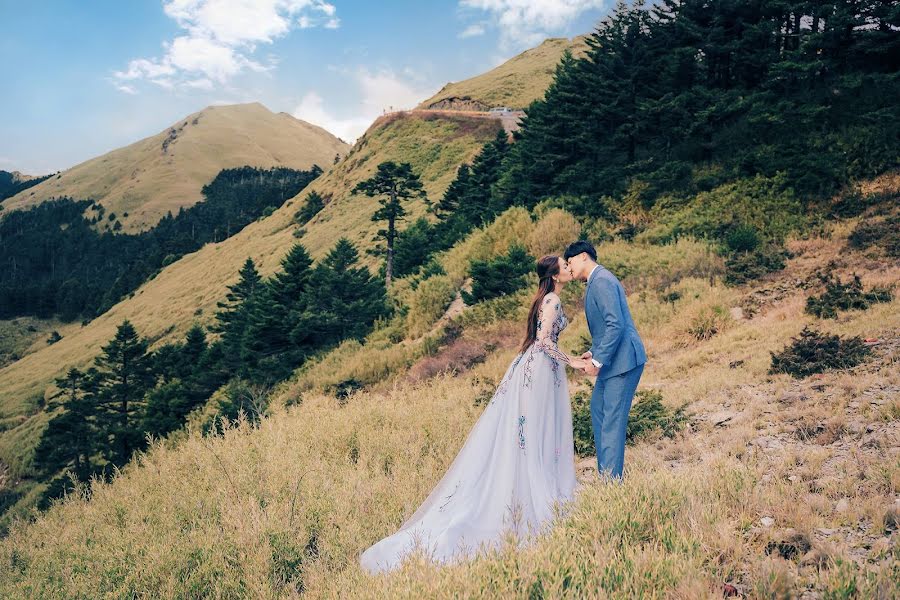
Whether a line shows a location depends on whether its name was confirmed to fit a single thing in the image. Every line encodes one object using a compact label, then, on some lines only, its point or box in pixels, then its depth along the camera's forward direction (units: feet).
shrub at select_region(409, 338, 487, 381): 40.73
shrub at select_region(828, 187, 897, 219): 43.68
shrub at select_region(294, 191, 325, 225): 200.95
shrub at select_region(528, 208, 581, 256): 58.03
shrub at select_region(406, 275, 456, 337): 58.23
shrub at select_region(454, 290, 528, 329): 47.47
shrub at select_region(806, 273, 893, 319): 29.43
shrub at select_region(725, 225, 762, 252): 45.21
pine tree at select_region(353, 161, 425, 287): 105.50
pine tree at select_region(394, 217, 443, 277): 93.15
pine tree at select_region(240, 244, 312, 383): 71.68
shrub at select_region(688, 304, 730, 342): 33.24
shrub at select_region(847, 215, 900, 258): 36.70
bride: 12.79
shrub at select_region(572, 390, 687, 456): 20.62
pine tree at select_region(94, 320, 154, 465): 114.52
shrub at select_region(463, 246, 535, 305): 52.47
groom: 13.66
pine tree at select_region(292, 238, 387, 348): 68.03
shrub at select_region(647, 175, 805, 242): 47.80
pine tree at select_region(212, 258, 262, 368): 92.27
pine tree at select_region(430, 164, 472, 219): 113.70
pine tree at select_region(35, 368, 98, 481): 113.91
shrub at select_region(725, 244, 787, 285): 39.51
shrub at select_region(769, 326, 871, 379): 22.44
